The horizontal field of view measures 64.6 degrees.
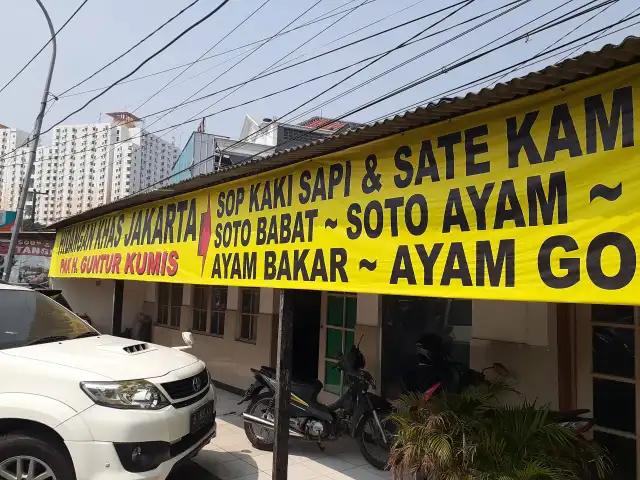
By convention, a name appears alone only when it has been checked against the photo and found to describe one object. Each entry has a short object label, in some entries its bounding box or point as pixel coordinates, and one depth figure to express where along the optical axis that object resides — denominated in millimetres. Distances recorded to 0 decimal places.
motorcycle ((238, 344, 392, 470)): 5352
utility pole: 11820
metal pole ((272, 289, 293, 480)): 4492
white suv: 3494
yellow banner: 2422
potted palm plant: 3475
